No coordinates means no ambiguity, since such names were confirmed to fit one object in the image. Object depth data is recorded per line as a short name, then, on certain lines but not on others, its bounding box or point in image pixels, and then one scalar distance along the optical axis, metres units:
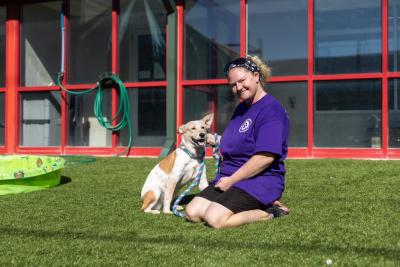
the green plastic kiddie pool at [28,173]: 5.47
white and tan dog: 4.56
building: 9.09
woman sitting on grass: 3.68
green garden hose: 10.52
